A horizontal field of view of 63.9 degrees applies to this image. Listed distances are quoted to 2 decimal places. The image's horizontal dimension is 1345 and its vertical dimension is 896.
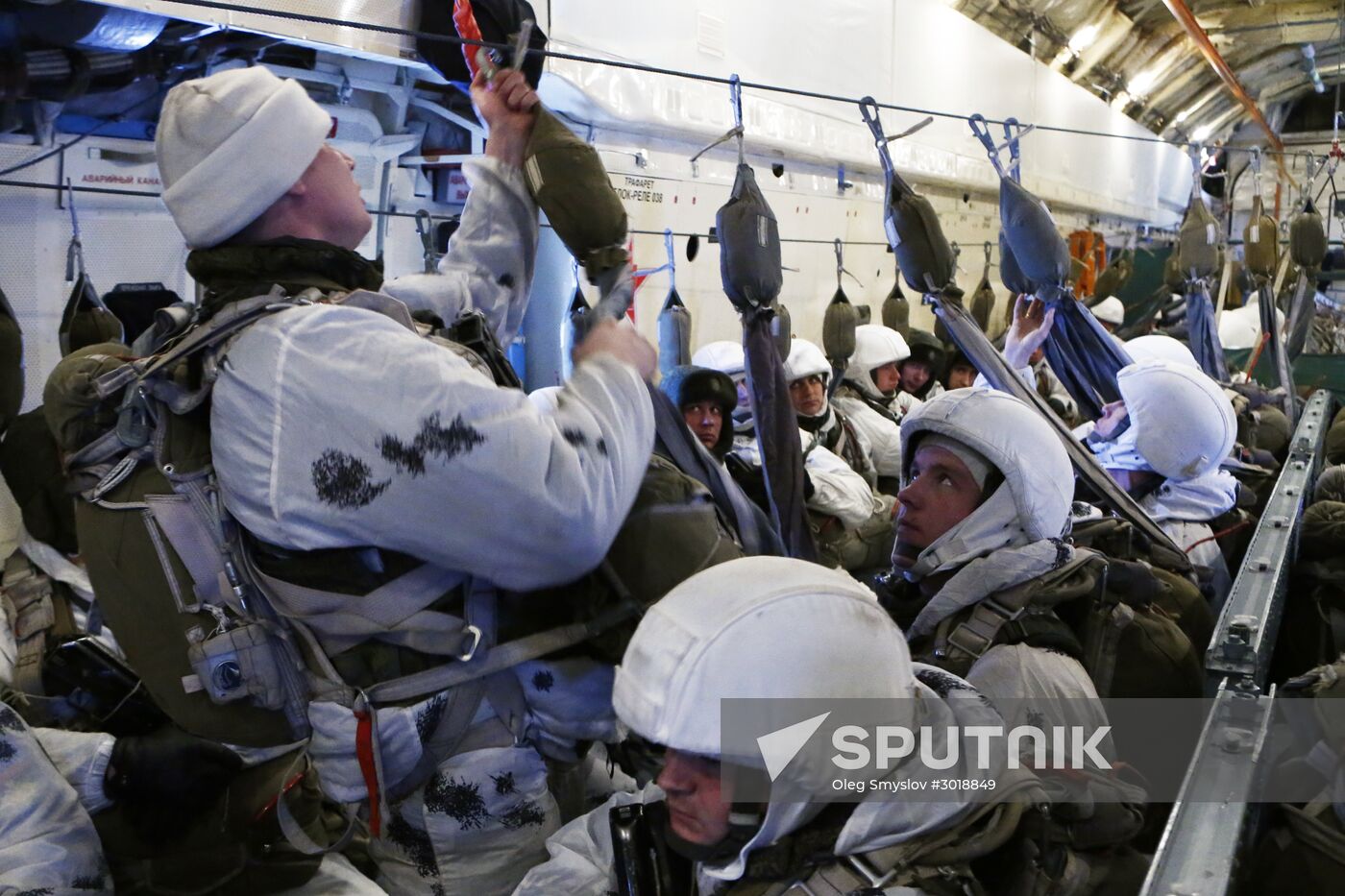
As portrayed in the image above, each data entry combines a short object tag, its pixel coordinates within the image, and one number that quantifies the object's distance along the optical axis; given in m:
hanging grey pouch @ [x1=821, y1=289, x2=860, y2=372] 4.99
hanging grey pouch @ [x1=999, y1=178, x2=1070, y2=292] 2.86
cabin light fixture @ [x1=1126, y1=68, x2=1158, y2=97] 11.83
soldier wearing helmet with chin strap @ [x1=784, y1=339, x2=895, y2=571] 3.92
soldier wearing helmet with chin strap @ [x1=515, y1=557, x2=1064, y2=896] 1.13
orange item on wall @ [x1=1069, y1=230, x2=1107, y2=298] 8.81
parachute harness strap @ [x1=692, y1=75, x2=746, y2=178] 2.19
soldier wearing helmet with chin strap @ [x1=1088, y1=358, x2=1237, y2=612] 3.09
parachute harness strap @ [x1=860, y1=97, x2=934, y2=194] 2.36
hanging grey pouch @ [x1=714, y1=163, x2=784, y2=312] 2.26
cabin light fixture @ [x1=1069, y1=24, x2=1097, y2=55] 9.99
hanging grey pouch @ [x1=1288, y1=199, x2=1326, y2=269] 5.59
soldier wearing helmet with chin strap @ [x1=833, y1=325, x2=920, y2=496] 4.84
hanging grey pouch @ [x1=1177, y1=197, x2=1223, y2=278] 5.07
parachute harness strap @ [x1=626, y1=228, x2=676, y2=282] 4.20
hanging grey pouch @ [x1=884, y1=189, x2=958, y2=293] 2.58
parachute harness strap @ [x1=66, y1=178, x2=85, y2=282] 3.21
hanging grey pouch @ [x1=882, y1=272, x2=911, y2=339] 6.47
